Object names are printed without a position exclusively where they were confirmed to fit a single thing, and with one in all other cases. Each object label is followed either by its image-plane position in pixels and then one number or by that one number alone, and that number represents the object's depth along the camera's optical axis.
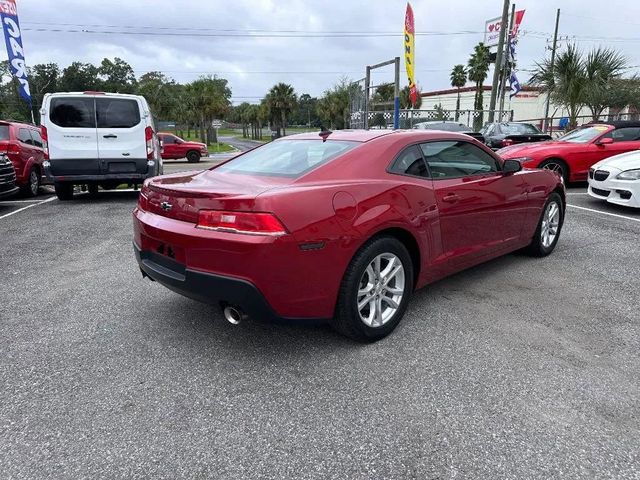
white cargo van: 8.39
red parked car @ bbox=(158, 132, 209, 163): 23.80
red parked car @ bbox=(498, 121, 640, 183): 10.02
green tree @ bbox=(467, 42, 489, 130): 48.28
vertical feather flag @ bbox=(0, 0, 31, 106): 18.89
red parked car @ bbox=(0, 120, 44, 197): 9.33
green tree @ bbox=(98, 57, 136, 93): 80.19
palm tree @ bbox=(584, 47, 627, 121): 16.11
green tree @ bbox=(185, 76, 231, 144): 51.62
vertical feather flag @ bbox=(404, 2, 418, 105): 22.12
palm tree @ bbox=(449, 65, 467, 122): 56.79
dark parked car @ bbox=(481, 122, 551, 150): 14.73
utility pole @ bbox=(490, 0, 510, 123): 20.17
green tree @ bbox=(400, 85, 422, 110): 55.28
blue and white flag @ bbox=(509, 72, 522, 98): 24.31
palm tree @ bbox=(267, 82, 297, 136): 63.53
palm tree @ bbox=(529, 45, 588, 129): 16.52
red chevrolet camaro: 2.65
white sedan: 7.52
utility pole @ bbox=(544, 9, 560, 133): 36.27
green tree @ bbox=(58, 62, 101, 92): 76.12
